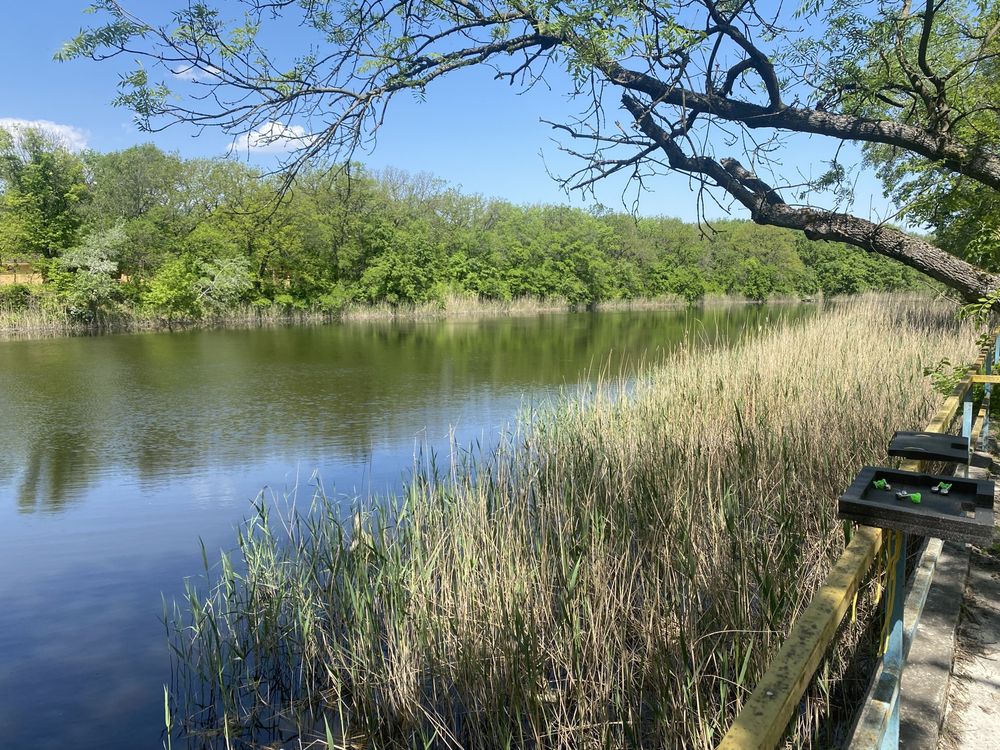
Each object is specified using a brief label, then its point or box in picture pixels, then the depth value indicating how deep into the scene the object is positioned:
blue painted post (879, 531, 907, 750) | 1.47
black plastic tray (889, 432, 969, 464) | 1.88
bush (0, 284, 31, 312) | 26.70
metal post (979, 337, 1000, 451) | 4.94
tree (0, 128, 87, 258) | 28.84
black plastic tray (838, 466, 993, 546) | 1.35
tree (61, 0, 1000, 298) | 4.10
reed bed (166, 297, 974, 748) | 2.81
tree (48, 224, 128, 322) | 26.80
